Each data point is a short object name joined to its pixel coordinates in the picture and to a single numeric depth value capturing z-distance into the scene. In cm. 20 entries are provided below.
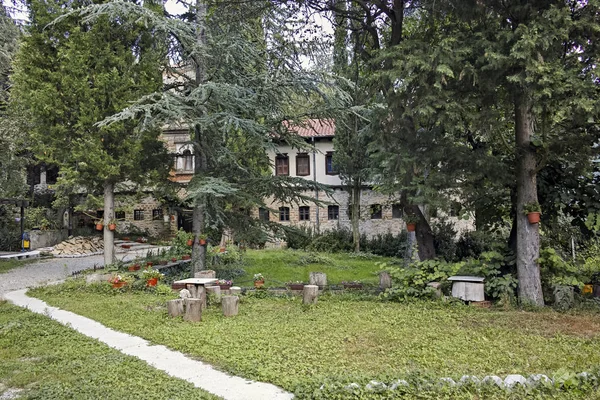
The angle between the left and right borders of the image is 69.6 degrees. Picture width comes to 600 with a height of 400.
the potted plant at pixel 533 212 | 803
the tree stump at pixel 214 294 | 888
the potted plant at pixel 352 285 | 1005
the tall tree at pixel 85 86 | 1227
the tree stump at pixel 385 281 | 961
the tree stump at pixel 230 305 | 787
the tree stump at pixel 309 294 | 864
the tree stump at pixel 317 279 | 1000
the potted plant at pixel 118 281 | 1034
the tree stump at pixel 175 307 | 770
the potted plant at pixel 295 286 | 1001
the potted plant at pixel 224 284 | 1002
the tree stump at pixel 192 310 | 743
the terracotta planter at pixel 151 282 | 1062
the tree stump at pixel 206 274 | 1022
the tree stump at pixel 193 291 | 870
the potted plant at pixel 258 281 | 1018
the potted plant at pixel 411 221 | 987
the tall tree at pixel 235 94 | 1050
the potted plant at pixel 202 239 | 1150
